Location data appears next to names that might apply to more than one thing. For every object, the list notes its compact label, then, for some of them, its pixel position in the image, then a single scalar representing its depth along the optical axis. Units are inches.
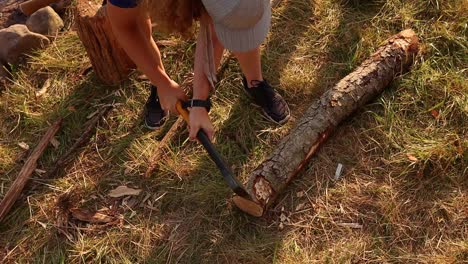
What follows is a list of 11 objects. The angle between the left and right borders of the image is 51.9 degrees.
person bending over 78.1
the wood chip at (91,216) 103.8
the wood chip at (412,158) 101.0
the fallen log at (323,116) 95.3
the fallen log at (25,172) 107.6
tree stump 113.7
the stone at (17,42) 135.0
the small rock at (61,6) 148.3
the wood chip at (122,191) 107.4
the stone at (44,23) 141.5
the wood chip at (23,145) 119.5
